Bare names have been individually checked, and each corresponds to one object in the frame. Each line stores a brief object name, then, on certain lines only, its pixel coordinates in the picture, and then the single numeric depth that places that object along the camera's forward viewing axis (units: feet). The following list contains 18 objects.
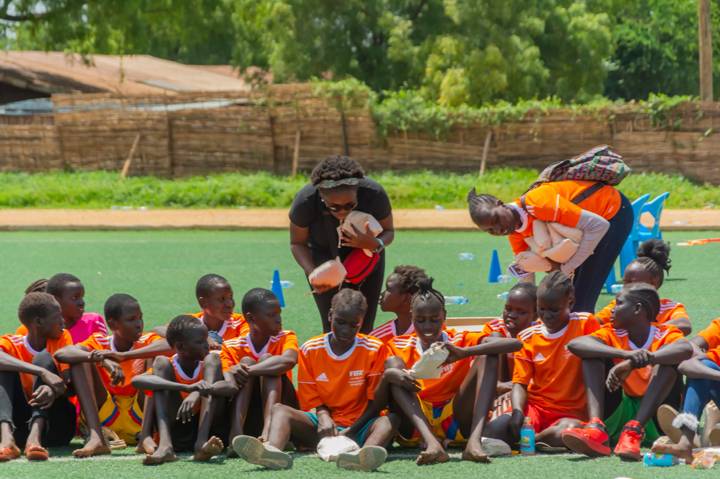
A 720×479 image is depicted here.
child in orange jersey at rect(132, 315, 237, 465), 43.88
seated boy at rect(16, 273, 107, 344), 51.57
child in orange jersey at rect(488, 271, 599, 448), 45.73
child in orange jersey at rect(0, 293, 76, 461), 45.11
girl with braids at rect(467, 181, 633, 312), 50.72
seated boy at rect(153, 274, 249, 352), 51.62
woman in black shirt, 50.90
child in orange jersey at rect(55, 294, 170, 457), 46.19
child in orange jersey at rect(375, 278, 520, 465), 43.98
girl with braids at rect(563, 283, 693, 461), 42.68
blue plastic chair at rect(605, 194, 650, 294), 91.81
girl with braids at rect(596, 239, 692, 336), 49.11
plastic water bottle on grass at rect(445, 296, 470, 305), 82.65
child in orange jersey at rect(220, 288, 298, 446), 45.03
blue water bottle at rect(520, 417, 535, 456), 44.47
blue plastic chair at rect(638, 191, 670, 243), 95.25
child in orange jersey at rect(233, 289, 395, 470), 45.09
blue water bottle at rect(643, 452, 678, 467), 41.73
